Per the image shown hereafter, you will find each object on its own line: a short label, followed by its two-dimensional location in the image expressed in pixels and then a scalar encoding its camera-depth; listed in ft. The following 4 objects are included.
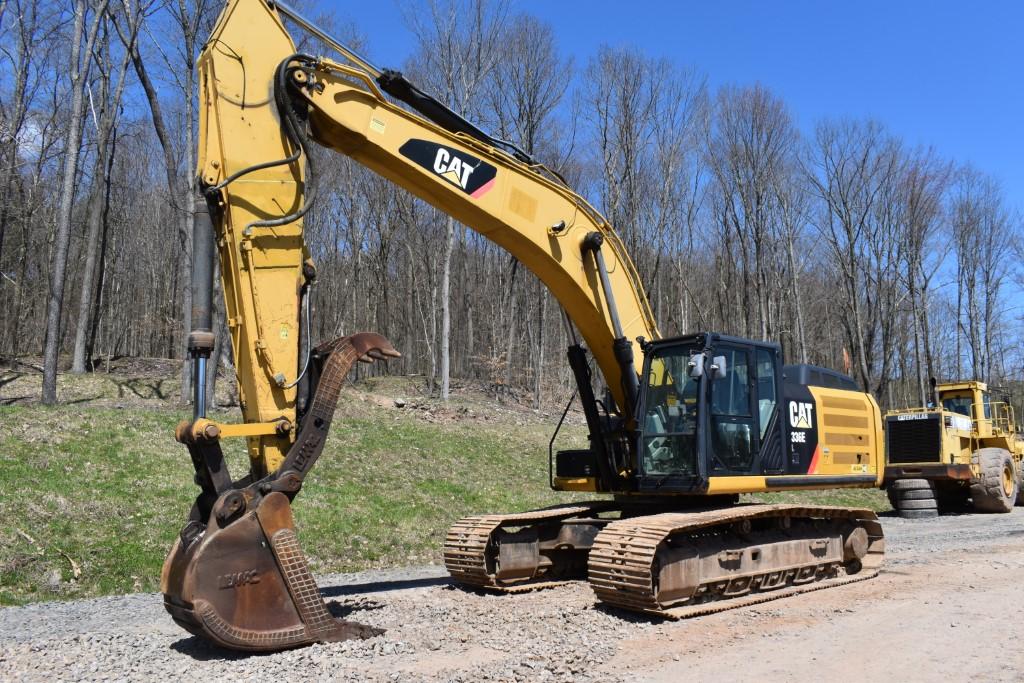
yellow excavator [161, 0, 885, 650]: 19.43
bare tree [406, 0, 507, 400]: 80.59
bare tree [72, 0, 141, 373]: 71.61
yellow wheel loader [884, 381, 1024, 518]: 58.85
